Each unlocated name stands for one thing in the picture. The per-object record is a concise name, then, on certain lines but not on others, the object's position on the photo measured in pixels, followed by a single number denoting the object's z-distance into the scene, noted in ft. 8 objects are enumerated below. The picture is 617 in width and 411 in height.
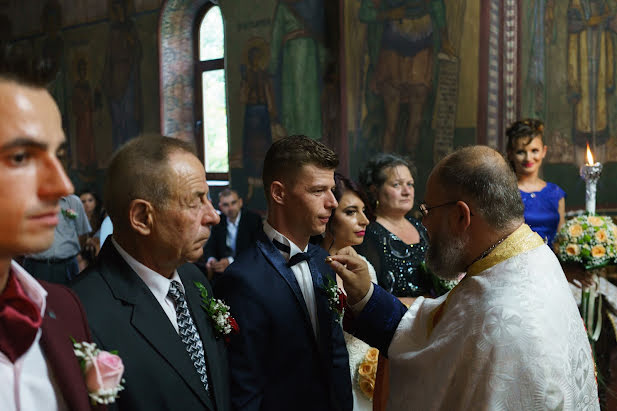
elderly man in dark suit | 6.05
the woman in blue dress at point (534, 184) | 17.97
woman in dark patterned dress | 14.07
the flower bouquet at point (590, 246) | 12.95
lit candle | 11.55
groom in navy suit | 7.82
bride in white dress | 12.62
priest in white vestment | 6.98
